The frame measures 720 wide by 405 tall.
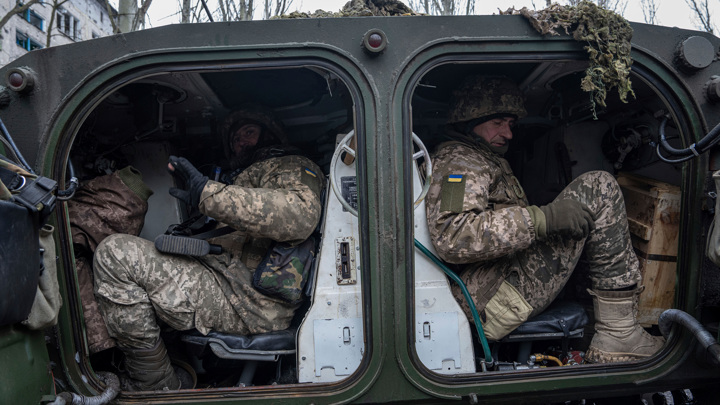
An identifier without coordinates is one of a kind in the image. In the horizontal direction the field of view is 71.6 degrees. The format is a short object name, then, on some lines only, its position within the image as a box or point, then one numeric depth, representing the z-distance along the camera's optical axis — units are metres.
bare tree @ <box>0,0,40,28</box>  5.98
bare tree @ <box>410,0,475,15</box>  11.38
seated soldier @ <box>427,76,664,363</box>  2.06
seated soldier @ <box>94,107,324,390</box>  2.06
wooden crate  2.26
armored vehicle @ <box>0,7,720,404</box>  1.86
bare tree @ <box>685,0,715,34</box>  12.79
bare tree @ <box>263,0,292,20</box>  9.62
